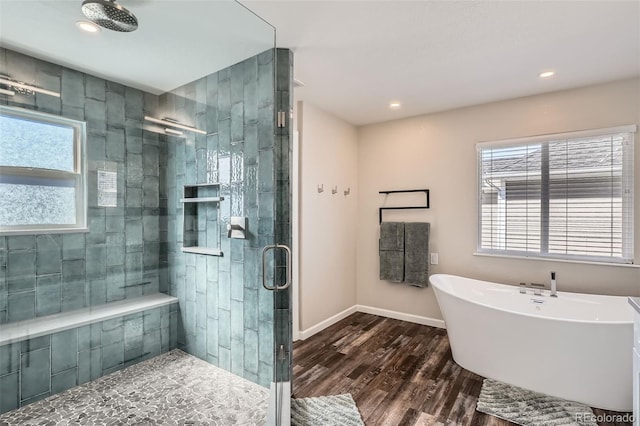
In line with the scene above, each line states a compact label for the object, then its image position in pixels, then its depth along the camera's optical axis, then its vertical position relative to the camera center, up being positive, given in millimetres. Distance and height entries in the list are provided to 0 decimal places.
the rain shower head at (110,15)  1798 +1174
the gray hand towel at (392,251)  3678 -480
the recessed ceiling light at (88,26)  1878 +1128
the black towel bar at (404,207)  3615 +53
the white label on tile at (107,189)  2199 +155
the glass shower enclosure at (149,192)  1882 +129
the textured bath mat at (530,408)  1931 -1296
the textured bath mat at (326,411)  1940 -1312
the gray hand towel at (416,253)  3539 -488
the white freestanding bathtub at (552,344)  1979 -930
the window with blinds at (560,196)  2715 +148
